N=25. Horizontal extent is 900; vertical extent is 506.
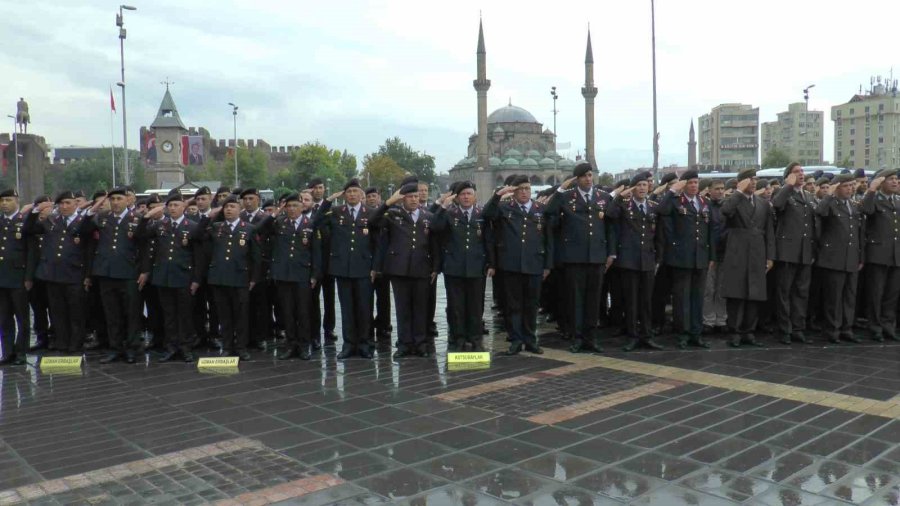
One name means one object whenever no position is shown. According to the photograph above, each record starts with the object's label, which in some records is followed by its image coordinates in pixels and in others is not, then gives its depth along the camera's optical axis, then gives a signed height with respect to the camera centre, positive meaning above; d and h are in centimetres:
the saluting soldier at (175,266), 829 -43
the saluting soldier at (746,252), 850 -34
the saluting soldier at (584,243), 819 -21
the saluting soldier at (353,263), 823 -41
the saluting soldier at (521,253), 814 -32
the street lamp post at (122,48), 3022 +775
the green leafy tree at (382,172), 9106 +688
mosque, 8688 +1161
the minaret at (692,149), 7306 +758
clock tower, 8475 +950
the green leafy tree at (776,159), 8256 +730
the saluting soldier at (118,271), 830 -47
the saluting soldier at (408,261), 816 -39
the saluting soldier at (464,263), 818 -42
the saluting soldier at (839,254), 855 -38
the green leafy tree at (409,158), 11794 +1107
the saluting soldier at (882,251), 866 -35
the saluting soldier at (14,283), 838 -61
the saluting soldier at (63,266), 842 -42
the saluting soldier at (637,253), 829 -33
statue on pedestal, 5479 +873
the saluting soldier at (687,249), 835 -29
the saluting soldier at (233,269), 819 -47
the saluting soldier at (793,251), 852 -34
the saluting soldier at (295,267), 825 -45
